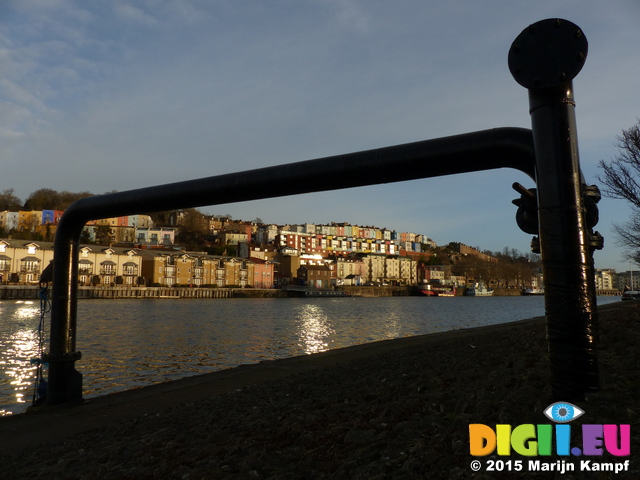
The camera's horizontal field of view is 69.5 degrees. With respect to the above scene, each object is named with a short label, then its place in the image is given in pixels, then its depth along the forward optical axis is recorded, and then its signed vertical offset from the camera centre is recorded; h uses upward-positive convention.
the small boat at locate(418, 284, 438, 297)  132.88 -3.12
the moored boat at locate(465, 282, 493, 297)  147.25 -3.69
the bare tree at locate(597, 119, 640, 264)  15.94 +3.64
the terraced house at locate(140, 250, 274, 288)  93.44 +2.84
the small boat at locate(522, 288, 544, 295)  168.00 -4.56
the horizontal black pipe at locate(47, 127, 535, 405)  4.14 +1.15
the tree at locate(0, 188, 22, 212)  133.88 +24.49
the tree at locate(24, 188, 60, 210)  134.88 +25.13
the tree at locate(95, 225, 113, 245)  114.06 +12.55
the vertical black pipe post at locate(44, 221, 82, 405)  7.61 -0.73
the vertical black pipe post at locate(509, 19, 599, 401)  3.36 +0.51
